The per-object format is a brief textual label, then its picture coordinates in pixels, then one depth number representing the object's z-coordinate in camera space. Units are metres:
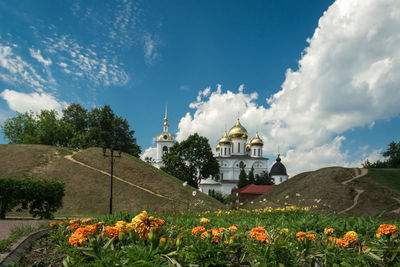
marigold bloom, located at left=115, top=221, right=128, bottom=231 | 3.04
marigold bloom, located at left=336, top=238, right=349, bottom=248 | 3.14
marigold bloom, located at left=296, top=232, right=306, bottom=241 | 3.36
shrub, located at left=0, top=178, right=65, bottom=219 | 12.16
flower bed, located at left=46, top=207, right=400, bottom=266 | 2.42
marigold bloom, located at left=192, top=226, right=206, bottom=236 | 3.37
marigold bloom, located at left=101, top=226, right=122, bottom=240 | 2.94
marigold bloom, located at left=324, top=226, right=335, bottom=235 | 3.81
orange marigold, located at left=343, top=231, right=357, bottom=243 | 3.22
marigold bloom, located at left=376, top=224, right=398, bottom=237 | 3.36
